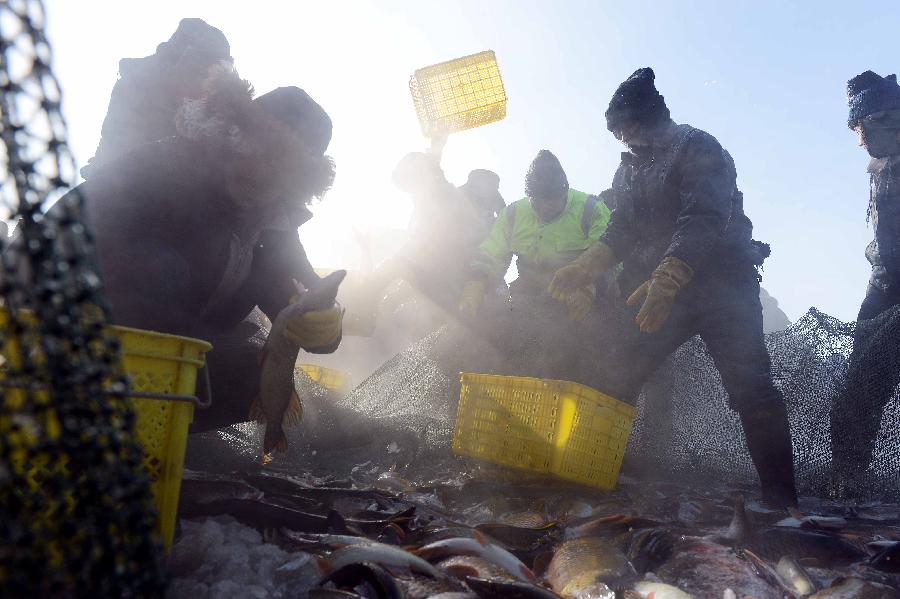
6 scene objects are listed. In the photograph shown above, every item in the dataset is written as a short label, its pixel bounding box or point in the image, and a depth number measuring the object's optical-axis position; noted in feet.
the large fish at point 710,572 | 7.29
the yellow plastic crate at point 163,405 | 5.32
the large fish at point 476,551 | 7.48
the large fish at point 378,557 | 6.57
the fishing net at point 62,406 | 3.05
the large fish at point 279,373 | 9.06
